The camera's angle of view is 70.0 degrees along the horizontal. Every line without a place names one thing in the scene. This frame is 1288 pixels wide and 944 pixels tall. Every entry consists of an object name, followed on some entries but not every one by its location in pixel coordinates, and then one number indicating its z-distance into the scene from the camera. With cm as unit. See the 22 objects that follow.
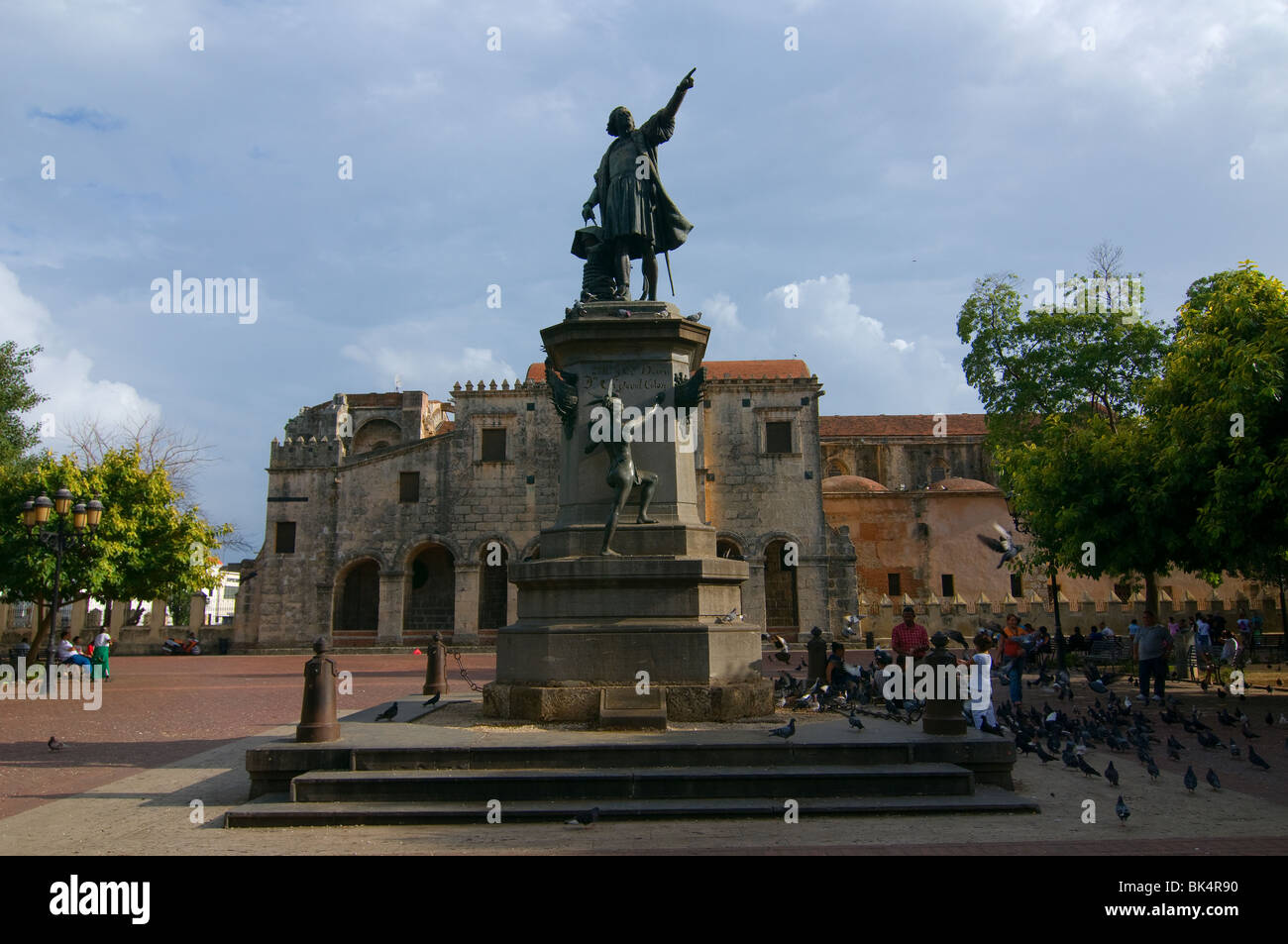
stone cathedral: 3528
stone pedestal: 879
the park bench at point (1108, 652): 2320
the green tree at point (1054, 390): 1950
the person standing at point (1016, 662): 1424
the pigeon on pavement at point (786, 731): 759
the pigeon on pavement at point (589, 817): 637
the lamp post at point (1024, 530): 2247
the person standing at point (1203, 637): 2055
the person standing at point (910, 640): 1122
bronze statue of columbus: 1045
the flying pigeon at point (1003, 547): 2384
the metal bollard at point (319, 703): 767
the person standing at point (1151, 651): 1466
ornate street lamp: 1797
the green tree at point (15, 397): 3231
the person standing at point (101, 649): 2114
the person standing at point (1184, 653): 1991
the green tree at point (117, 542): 2245
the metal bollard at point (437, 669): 1341
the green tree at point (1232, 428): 1379
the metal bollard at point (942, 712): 781
